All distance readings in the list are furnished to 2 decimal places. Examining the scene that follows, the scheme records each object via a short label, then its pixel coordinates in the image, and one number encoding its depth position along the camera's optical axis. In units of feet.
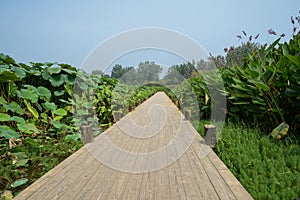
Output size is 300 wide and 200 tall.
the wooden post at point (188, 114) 18.20
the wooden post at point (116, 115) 17.35
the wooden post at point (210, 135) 10.60
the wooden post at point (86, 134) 11.01
